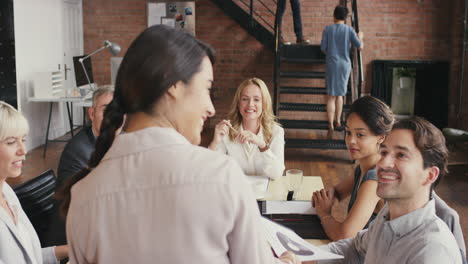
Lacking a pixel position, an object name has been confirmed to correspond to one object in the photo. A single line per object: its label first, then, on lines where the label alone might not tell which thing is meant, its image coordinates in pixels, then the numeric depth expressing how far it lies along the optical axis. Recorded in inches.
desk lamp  241.4
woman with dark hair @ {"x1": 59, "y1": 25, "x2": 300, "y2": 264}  37.7
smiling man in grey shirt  61.9
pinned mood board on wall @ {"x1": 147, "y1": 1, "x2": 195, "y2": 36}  360.8
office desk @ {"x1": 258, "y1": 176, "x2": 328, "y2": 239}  90.0
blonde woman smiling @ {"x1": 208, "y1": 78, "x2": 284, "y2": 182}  131.7
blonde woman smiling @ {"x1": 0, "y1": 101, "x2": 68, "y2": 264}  73.0
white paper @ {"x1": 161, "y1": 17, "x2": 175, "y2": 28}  367.6
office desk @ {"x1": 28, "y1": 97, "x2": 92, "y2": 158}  285.1
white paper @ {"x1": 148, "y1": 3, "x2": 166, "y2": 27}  368.2
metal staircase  293.4
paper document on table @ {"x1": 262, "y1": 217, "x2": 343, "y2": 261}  63.6
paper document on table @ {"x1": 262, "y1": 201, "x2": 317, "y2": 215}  96.0
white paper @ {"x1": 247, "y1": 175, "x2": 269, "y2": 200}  109.2
